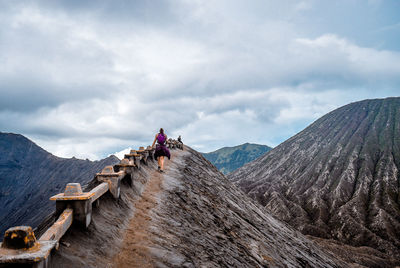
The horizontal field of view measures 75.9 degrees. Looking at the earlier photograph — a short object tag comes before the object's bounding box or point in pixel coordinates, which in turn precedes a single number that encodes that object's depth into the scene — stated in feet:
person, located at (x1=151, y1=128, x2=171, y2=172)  41.19
